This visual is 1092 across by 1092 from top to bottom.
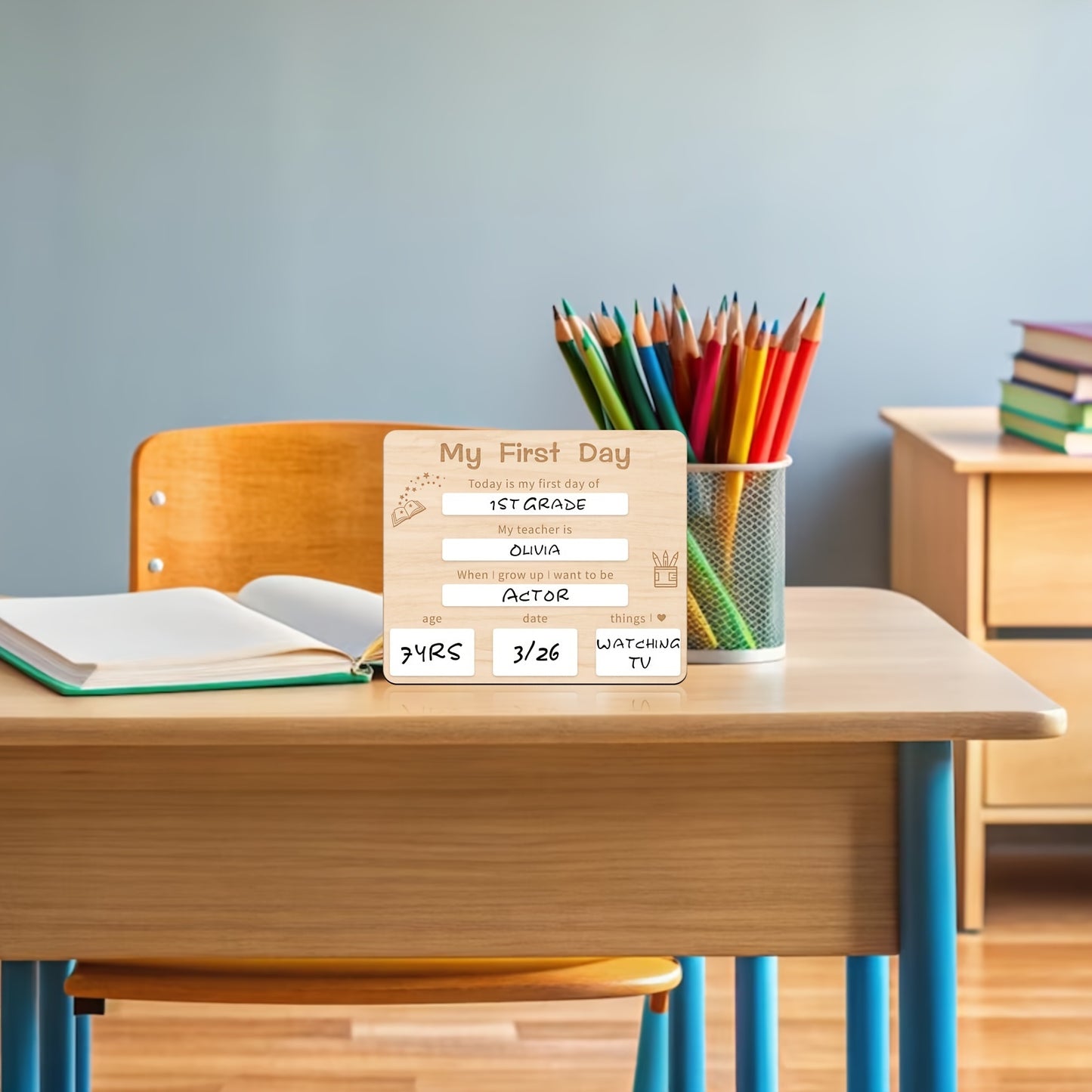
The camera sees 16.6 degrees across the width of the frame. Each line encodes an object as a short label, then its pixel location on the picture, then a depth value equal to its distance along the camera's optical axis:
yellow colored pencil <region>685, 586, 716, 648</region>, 1.87
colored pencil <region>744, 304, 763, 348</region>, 1.86
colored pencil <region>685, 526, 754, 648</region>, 1.87
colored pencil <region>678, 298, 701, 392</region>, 1.87
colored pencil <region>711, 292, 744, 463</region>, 1.86
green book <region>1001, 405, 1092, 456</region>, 3.17
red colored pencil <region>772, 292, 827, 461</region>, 1.87
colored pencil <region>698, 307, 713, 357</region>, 1.87
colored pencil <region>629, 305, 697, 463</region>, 1.86
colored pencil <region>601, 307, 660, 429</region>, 1.86
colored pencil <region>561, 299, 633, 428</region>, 1.86
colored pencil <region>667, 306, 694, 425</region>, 1.87
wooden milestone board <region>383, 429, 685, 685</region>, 1.81
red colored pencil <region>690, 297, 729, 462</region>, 1.85
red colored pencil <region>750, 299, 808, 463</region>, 1.86
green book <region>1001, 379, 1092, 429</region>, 3.16
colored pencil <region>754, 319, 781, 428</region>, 1.86
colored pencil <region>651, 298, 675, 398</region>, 1.87
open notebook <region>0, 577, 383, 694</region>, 1.80
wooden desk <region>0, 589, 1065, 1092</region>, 1.79
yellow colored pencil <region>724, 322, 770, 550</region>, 1.85
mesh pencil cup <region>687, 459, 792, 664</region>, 1.87
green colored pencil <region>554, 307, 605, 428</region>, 1.86
